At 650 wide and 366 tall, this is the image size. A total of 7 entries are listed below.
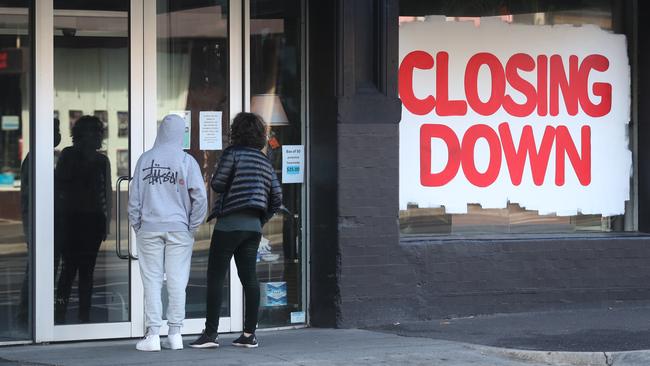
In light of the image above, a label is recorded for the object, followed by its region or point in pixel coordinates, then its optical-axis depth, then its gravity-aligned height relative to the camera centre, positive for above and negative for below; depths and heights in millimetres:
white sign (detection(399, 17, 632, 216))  19766 +442
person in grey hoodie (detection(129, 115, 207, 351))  15414 -380
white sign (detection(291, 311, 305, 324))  18656 -1349
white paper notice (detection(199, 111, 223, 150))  18016 +283
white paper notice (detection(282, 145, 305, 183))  18547 +2
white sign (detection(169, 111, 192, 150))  17875 +298
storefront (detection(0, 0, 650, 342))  16922 +202
